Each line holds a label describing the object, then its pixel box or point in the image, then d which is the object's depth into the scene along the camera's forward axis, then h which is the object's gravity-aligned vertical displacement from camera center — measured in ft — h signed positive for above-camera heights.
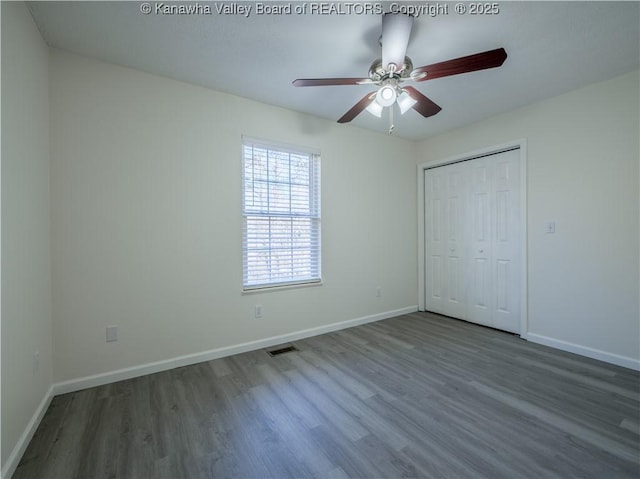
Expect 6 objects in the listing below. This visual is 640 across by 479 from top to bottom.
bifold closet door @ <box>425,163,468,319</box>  12.40 -0.04
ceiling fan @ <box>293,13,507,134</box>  5.32 +3.51
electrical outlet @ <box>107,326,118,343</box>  7.34 -2.47
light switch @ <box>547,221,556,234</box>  9.48 +0.36
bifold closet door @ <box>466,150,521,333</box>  10.64 -0.13
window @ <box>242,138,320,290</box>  9.52 +0.85
